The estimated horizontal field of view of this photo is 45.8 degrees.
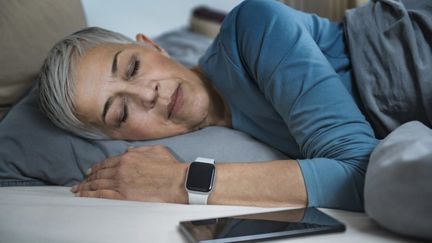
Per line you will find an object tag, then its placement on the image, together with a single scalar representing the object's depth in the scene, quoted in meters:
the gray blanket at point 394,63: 1.02
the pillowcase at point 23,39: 1.31
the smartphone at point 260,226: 0.74
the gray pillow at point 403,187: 0.67
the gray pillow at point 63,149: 1.14
